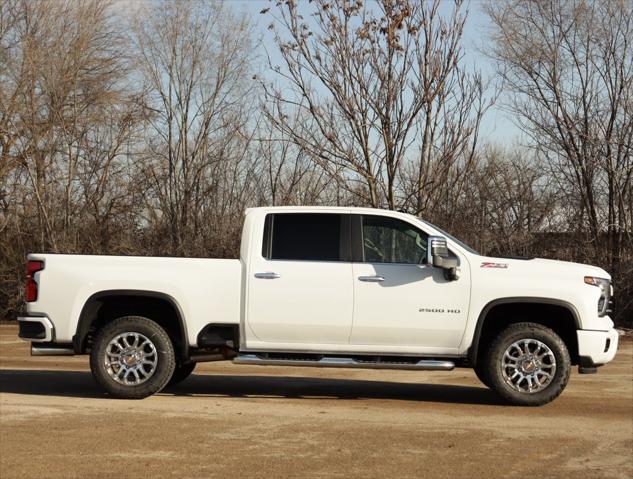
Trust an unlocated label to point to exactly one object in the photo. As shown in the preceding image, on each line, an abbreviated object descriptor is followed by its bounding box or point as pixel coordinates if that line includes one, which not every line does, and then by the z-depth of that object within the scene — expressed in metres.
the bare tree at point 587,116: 23.84
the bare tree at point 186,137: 30.47
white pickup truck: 10.79
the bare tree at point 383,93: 20.50
